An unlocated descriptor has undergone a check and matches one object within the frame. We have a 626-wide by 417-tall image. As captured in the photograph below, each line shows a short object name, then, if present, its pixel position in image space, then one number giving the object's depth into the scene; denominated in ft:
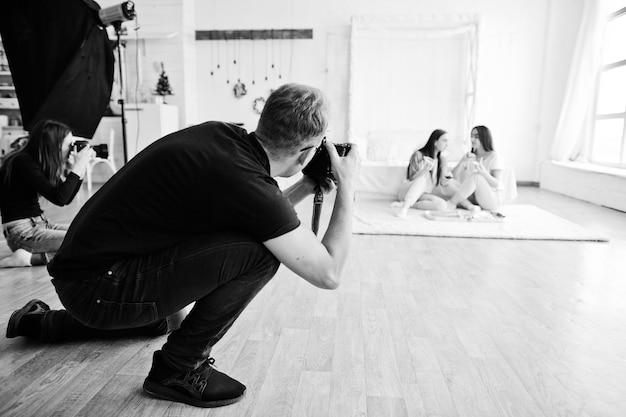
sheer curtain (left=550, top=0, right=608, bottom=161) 19.03
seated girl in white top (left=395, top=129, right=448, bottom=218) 14.16
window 18.33
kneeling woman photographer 7.77
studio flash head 10.02
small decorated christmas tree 20.31
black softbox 8.83
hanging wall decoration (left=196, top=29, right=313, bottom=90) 21.86
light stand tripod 10.35
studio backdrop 20.85
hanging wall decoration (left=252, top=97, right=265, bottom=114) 22.44
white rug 11.66
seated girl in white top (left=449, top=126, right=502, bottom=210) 13.76
